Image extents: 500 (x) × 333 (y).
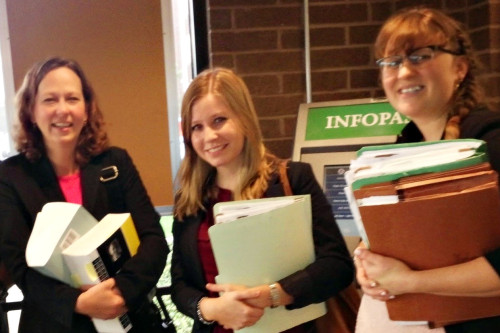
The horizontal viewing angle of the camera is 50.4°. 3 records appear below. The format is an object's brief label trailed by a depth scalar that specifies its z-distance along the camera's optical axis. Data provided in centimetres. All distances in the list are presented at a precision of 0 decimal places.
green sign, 229
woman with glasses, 118
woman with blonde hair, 149
